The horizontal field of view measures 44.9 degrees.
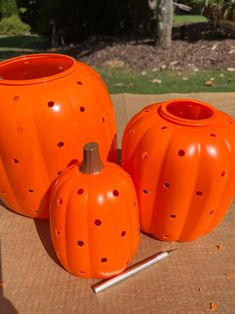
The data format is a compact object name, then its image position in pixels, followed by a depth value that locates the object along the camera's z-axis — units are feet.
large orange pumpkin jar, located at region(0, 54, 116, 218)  1.39
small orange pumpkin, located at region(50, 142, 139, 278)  1.24
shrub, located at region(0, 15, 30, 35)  16.69
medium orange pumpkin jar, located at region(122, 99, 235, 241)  1.31
